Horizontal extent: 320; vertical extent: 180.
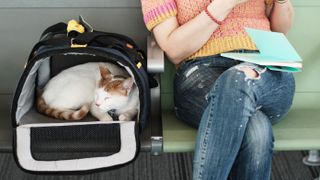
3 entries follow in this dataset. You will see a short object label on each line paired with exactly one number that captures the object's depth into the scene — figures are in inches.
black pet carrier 54.5
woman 48.1
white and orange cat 60.4
